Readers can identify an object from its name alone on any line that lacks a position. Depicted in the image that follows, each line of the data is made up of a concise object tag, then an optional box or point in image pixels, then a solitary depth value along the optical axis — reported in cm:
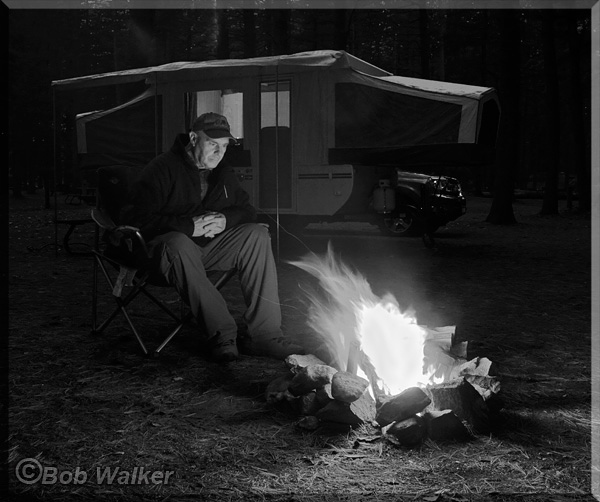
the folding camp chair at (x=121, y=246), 388
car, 1142
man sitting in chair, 396
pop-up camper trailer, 873
